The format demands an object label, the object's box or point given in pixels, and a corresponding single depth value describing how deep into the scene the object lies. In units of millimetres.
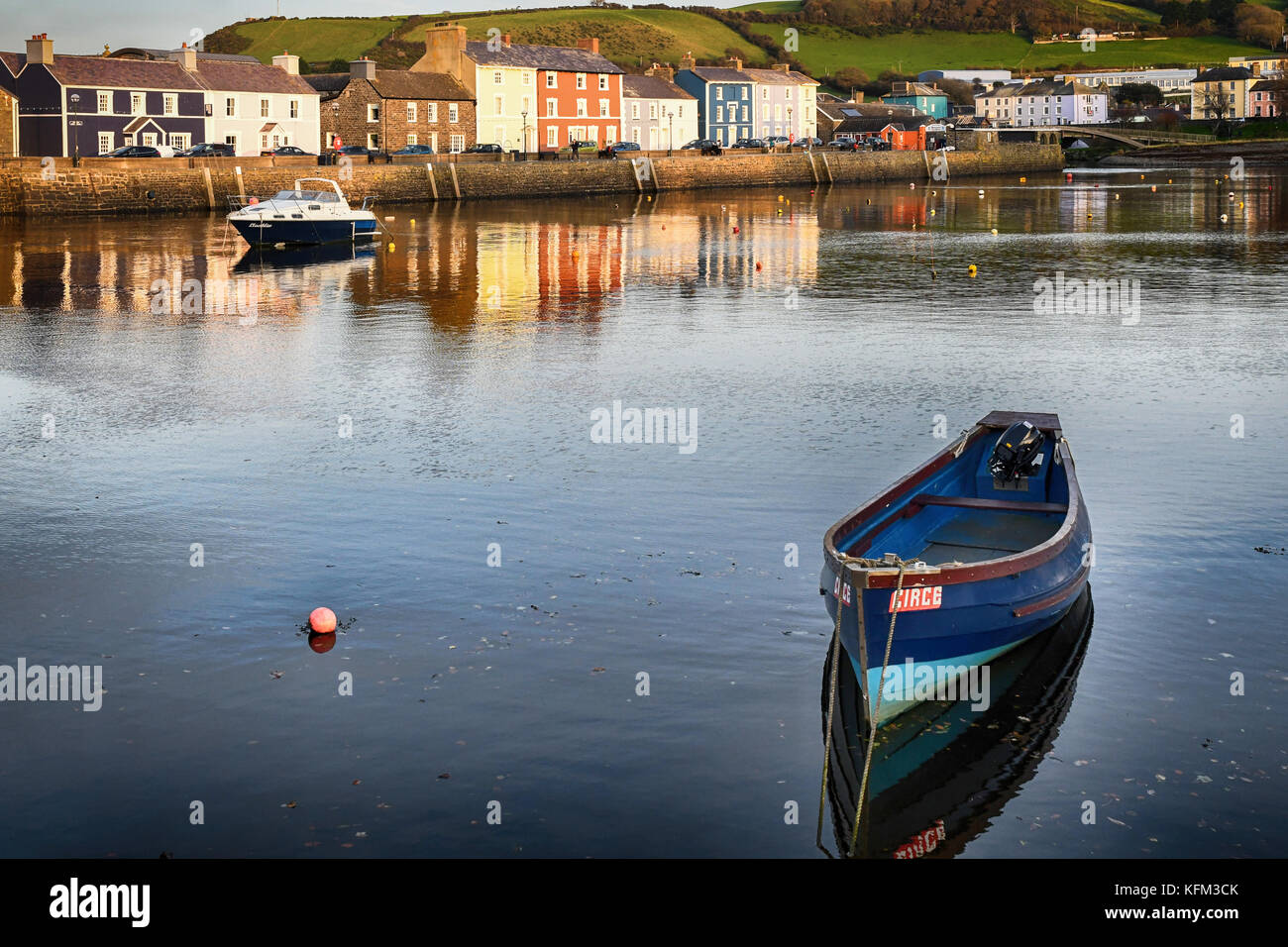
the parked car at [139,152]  77625
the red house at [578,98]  115250
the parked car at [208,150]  81938
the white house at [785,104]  142250
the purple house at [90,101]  83125
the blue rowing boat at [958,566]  10953
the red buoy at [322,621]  13125
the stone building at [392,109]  100938
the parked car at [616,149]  103062
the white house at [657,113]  125562
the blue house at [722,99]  137250
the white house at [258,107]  92438
